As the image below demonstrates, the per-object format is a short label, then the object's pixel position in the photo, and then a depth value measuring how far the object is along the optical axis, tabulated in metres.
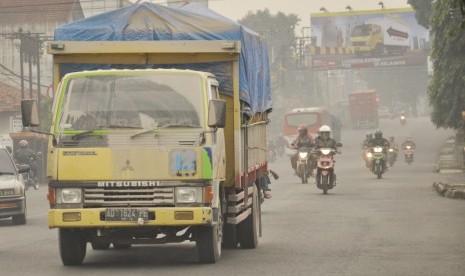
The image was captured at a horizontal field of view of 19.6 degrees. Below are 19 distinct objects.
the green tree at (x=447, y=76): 57.28
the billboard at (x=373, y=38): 111.94
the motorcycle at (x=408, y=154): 68.95
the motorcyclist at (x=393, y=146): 63.08
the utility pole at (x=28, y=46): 58.65
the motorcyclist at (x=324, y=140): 34.59
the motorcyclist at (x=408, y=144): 69.00
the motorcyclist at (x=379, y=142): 45.28
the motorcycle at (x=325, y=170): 33.88
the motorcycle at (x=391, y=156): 62.88
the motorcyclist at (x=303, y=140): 40.12
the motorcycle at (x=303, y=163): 40.84
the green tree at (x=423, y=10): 77.56
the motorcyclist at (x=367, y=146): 48.34
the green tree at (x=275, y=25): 167.75
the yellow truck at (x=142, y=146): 14.34
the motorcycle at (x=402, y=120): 139.75
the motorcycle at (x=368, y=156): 48.98
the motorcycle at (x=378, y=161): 44.97
